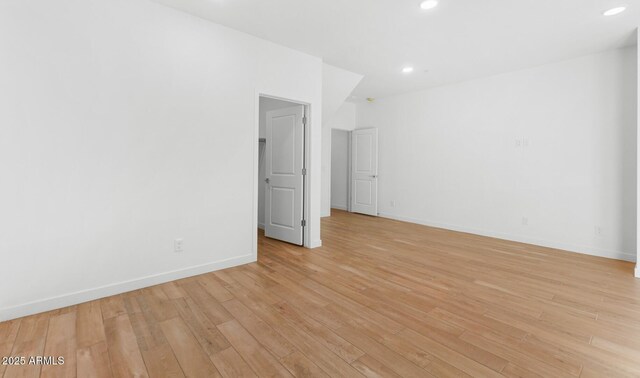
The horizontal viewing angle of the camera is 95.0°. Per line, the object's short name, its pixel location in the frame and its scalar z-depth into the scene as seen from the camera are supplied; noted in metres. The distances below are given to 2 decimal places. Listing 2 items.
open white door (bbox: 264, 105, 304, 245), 4.30
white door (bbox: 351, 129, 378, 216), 7.16
